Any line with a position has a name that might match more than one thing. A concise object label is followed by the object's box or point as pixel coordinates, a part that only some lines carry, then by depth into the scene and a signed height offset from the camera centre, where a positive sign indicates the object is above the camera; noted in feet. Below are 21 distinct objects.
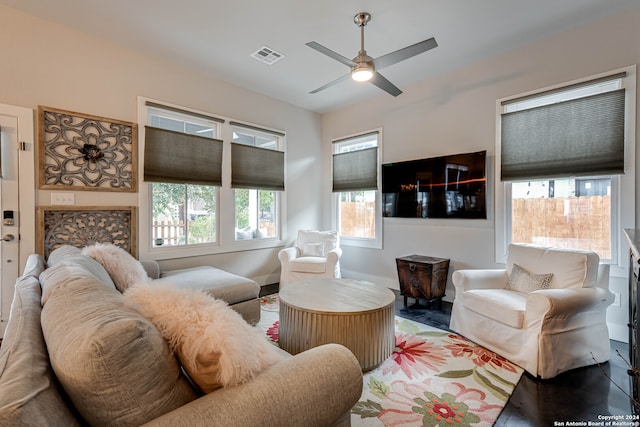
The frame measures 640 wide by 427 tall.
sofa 2.26 -1.42
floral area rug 5.71 -4.00
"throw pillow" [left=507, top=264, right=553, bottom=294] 8.38 -2.09
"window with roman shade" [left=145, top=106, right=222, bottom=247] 11.57 +1.47
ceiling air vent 10.87 +6.02
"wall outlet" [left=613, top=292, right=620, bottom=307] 8.87 -2.72
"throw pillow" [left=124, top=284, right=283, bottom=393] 2.91 -1.32
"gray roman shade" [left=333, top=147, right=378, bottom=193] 15.24 +2.24
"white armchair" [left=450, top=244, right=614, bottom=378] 6.89 -2.54
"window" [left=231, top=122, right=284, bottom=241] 14.10 +1.61
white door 8.72 +0.47
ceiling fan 7.64 +4.28
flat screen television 11.55 +1.03
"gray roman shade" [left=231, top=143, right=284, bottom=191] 13.92 +2.20
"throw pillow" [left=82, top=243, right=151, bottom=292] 7.15 -1.35
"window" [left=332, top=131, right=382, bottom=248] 15.28 +1.17
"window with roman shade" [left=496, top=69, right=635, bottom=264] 8.91 +1.49
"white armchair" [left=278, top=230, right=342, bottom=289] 13.09 -2.22
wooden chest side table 11.37 -2.67
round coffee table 6.91 -2.74
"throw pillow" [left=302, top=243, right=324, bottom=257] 14.49 -1.92
